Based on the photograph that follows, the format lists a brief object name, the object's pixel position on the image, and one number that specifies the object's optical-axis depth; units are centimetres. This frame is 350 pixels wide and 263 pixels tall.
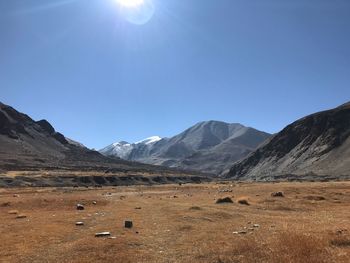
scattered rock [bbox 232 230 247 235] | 3093
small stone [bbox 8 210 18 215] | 4879
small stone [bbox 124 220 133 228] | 3503
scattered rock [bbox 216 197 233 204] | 5772
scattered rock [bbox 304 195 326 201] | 6114
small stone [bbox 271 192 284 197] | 6662
